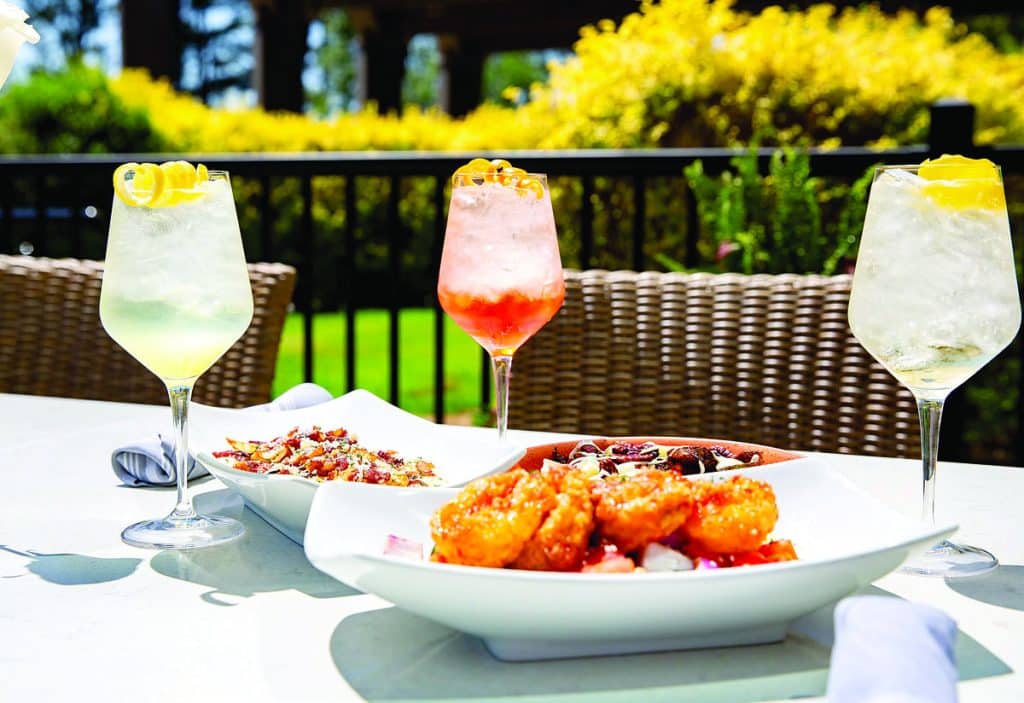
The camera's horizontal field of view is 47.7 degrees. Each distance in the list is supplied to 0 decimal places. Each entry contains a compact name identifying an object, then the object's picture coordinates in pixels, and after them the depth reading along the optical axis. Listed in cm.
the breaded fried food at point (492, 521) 81
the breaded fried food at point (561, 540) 81
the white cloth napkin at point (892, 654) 65
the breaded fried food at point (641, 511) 81
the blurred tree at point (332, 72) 3616
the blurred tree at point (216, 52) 3697
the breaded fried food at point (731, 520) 83
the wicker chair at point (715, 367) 211
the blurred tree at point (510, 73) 3312
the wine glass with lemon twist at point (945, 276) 110
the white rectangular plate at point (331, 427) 108
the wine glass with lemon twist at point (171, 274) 119
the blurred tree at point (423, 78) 3612
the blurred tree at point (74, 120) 852
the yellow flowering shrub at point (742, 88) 561
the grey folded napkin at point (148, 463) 133
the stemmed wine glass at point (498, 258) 139
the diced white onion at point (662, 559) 82
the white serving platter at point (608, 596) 75
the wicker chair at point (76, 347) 238
